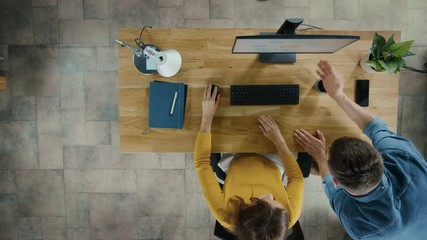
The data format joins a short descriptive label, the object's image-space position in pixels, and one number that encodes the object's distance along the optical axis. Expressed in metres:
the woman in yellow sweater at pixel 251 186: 1.66
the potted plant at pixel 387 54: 1.80
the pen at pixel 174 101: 1.98
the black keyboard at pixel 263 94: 2.02
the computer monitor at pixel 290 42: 1.64
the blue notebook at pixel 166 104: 1.97
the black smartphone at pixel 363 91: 2.04
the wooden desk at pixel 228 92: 2.02
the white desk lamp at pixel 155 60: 1.83
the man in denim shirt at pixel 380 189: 1.48
